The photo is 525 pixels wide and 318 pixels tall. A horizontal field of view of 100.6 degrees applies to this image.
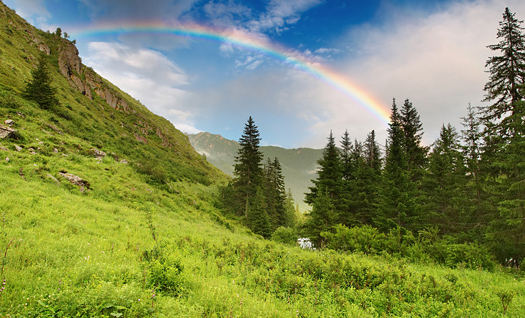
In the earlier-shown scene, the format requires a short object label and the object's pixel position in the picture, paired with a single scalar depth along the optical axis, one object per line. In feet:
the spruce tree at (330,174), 90.68
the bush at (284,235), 84.07
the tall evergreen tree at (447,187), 69.87
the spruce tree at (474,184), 62.28
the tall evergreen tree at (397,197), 64.39
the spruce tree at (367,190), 85.98
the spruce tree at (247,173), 114.01
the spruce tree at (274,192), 134.00
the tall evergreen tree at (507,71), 58.18
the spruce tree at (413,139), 88.17
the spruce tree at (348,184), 87.86
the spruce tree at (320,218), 76.54
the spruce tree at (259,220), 96.27
